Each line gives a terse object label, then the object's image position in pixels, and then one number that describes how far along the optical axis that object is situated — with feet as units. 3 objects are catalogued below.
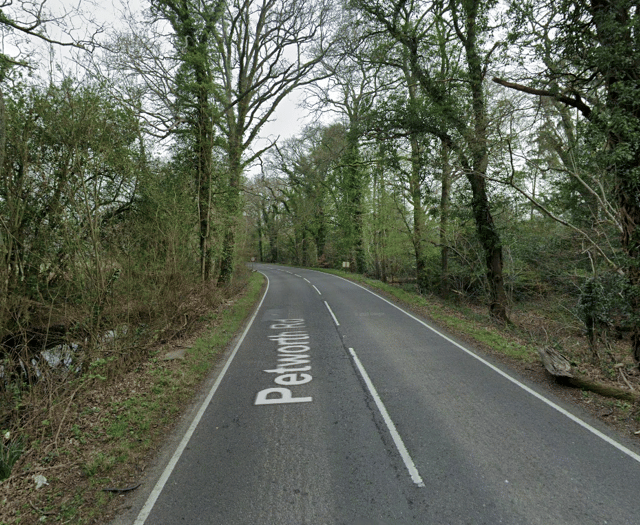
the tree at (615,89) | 20.36
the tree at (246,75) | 46.91
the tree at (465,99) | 32.29
